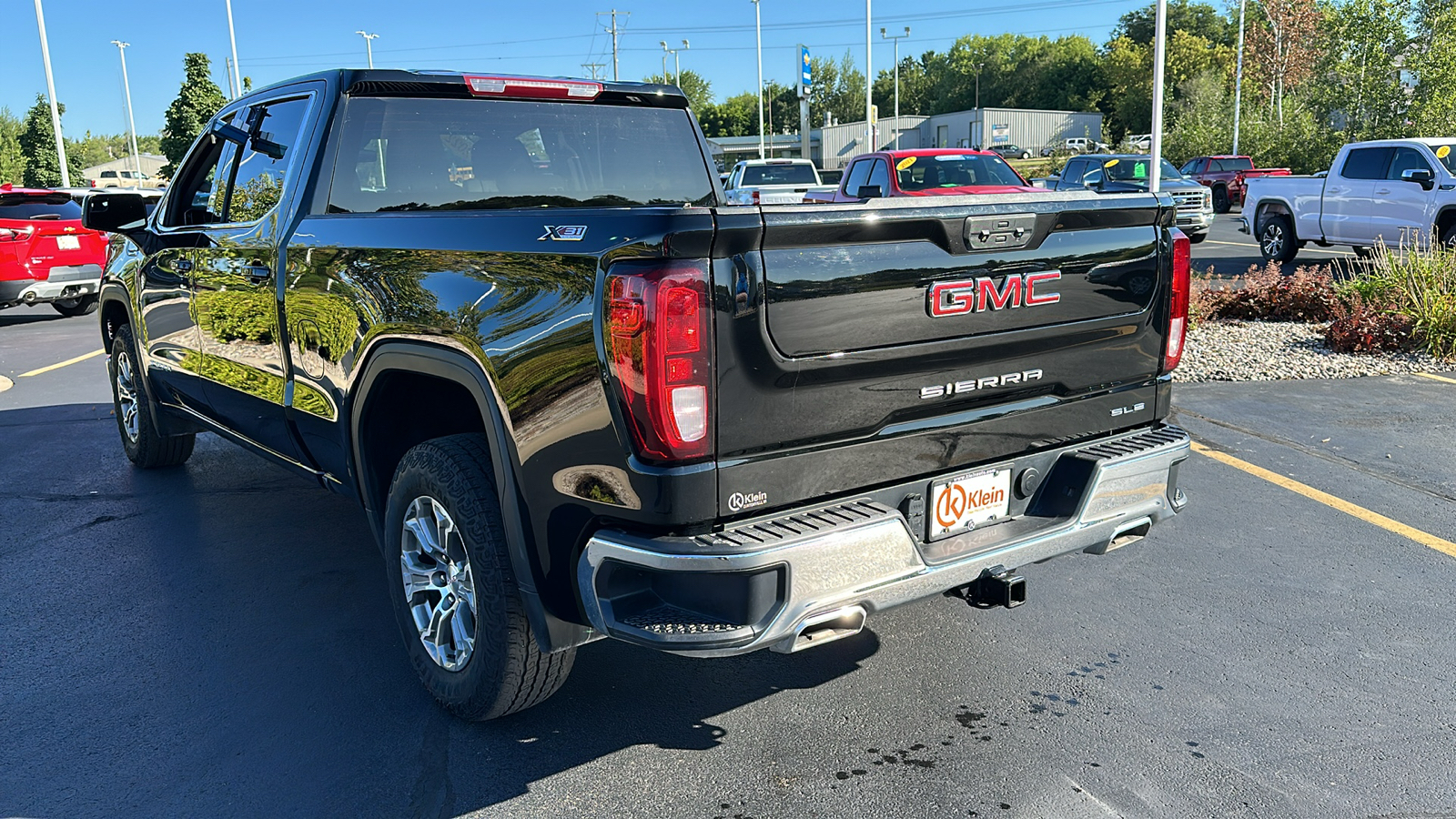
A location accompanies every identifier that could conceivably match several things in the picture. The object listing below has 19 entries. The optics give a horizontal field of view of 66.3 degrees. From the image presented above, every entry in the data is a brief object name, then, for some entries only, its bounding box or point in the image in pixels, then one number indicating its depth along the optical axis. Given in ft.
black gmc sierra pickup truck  8.44
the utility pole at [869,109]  135.81
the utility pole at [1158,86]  42.45
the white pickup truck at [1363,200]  49.98
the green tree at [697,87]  426.80
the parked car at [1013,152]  259.80
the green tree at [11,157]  225.56
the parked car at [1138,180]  68.22
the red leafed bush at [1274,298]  34.42
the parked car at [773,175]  72.36
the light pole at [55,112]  94.68
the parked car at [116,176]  285.80
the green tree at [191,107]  142.10
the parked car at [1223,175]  108.78
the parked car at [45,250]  45.14
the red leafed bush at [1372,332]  30.01
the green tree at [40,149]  198.90
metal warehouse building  293.84
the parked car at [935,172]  51.80
